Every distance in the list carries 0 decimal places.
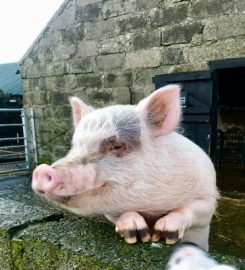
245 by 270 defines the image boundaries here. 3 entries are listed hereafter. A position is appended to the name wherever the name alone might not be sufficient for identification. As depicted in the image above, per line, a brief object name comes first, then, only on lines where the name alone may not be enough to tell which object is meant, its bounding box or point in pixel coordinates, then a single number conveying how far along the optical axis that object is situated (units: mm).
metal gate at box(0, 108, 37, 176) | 7453
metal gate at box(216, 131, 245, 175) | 5738
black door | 4293
